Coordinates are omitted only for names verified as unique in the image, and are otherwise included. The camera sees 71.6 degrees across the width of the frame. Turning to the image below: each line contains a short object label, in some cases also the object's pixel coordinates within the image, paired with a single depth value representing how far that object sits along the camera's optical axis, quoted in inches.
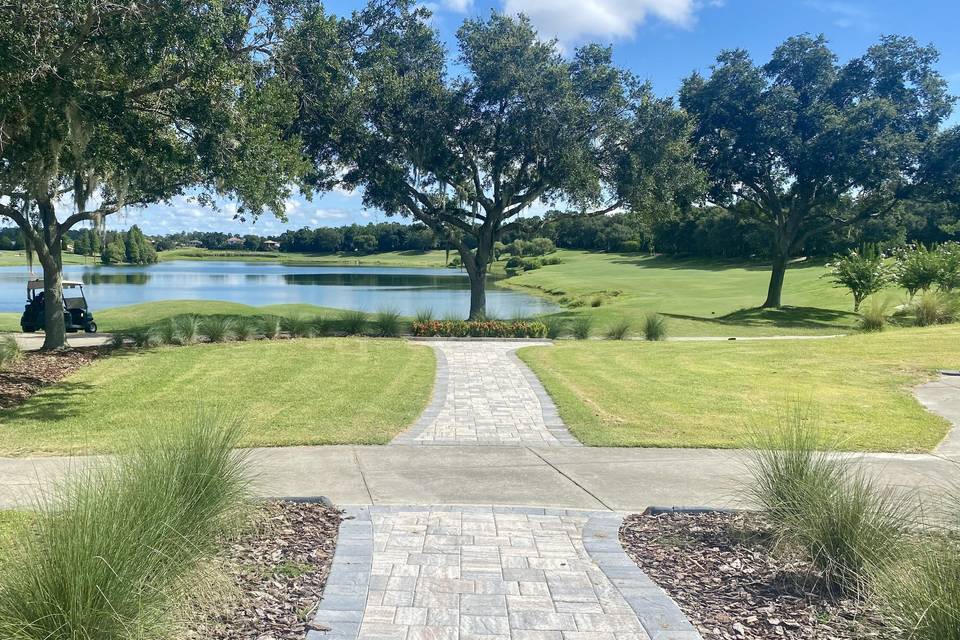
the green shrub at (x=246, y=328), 598.2
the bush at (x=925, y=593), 103.4
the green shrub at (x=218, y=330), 575.8
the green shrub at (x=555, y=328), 681.0
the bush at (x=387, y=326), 663.8
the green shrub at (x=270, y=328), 621.9
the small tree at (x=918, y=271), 945.5
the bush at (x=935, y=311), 770.2
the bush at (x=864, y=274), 956.0
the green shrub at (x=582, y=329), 677.3
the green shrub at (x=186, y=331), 557.0
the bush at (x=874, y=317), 756.0
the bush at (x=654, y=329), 679.1
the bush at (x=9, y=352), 419.5
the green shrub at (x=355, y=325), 666.2
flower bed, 656.4
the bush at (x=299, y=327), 641.6
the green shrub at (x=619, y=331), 689.0
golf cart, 705.0
